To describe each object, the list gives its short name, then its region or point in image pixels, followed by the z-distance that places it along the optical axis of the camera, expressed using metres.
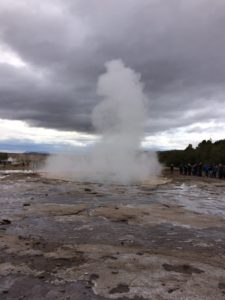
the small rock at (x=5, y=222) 6.24
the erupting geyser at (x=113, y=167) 19.27
